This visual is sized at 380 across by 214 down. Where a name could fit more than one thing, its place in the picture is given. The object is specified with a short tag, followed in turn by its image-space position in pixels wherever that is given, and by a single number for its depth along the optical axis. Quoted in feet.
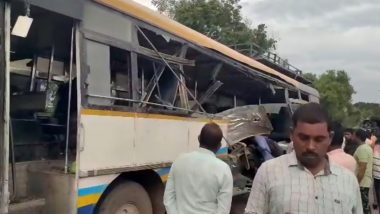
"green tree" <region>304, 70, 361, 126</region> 140.46
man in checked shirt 7.11
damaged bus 13.98
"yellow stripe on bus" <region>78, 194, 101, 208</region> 14.17
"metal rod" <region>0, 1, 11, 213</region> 11.71
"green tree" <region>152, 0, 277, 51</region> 87.45
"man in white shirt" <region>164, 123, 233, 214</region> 12.31
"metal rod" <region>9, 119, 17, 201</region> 12.72
